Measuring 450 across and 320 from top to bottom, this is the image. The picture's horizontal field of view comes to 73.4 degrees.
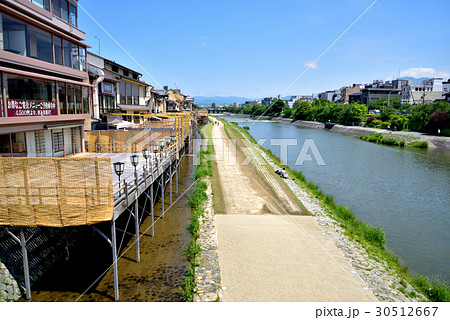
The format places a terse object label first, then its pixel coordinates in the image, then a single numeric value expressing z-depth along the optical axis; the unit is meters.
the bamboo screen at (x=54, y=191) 8.25
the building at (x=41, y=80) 12.45
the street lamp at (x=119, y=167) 9.87
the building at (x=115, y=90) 24.54
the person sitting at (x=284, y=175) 24.58
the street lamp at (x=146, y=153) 13.20
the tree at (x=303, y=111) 111.88
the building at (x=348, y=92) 137.38
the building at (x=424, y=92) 100.51
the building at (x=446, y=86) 93.14
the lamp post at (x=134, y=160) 11.06
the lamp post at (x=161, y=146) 16.27
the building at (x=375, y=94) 112.38
